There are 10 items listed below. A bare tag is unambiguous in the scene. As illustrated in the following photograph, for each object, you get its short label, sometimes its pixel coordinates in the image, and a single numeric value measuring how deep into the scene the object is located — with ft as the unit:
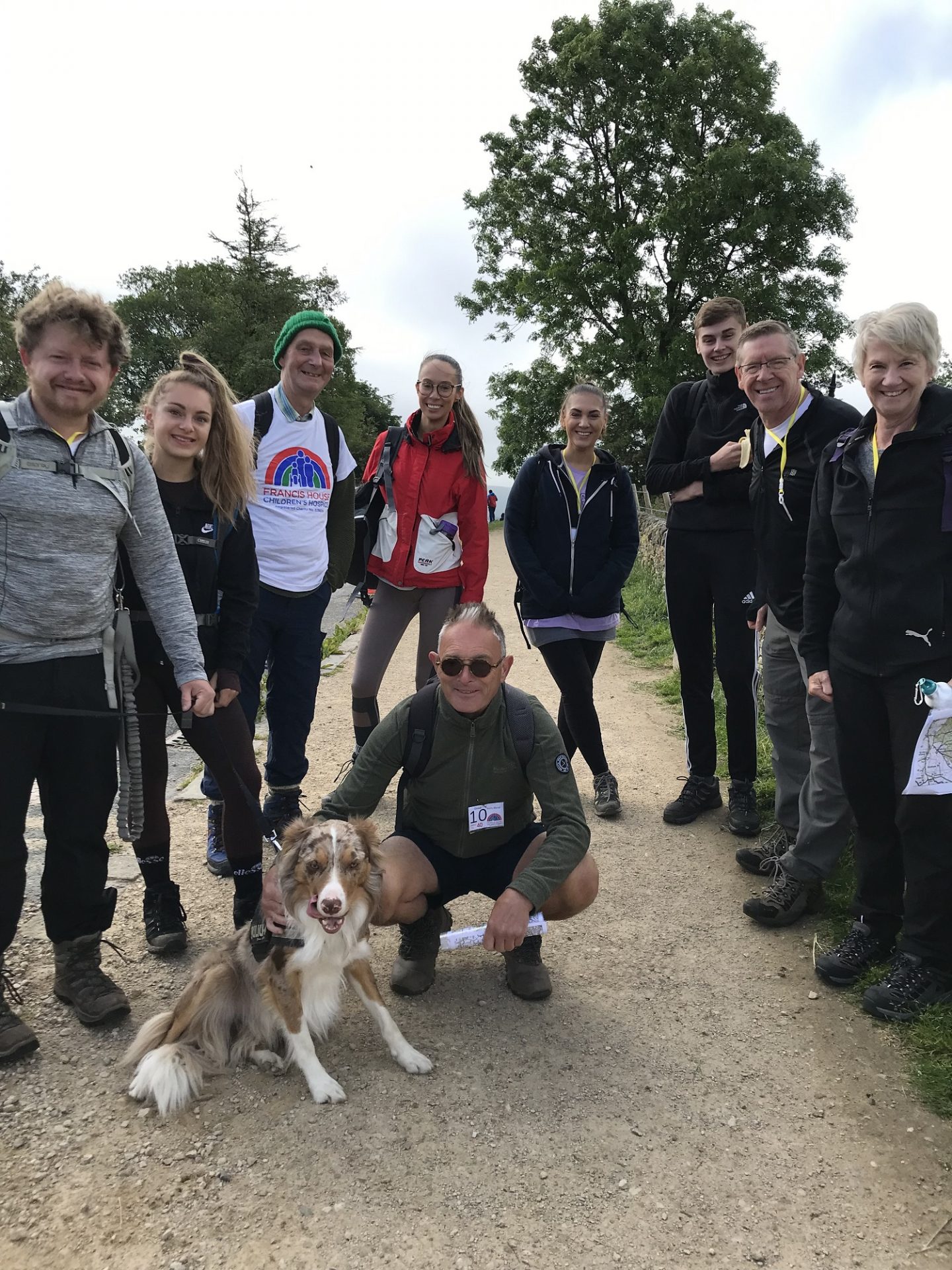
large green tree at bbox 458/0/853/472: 80.23
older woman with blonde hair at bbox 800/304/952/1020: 10.43
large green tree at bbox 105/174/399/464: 115.34
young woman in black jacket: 11.56
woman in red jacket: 17.20
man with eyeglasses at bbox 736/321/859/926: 12.91
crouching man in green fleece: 10.80
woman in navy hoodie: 17.24
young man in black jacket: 16.06
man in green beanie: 14.82
